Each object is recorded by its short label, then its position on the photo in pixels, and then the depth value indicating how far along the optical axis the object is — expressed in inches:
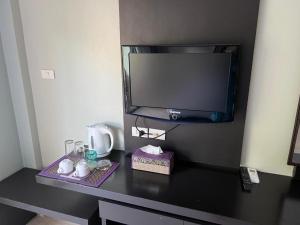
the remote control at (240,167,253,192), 53.9
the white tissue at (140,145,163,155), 62.6
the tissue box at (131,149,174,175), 59.3
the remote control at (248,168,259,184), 56.4
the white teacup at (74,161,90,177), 58.9
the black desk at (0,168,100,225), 64.8
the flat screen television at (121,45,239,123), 52.2
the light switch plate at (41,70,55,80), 74.4
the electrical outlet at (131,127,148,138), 67.2
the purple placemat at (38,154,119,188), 56.4
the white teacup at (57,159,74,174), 60.8
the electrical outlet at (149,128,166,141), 65.7
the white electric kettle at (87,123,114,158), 68.4
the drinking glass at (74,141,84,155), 72.0
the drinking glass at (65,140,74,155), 78.1
